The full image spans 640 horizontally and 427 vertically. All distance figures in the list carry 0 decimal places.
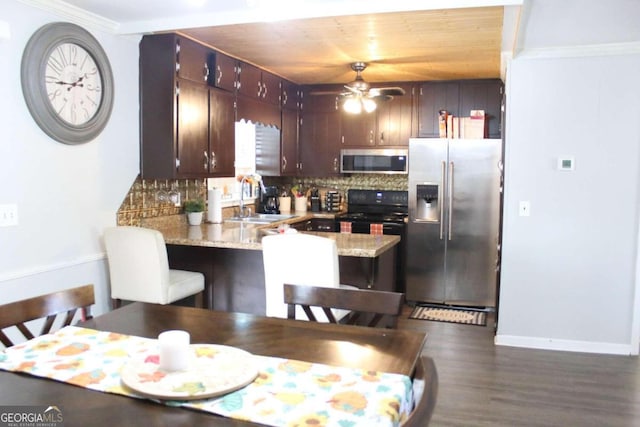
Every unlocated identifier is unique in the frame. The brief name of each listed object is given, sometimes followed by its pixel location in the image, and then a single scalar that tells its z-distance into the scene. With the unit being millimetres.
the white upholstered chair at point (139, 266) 3498
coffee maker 6094
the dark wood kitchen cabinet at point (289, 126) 5879
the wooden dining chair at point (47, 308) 1938
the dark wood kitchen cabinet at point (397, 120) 5973
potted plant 4699
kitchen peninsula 3631
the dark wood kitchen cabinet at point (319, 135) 6258
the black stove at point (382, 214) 5762
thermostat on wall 4113
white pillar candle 1532
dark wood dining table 1313
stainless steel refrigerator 5355
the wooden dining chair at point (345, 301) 2135
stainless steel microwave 6051
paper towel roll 4887
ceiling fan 4838
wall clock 3150
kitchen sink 5203
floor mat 5029
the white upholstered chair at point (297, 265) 3037
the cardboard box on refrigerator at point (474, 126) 5512
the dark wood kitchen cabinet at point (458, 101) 5734
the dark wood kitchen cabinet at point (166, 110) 3961
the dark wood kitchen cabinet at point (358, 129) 6137
